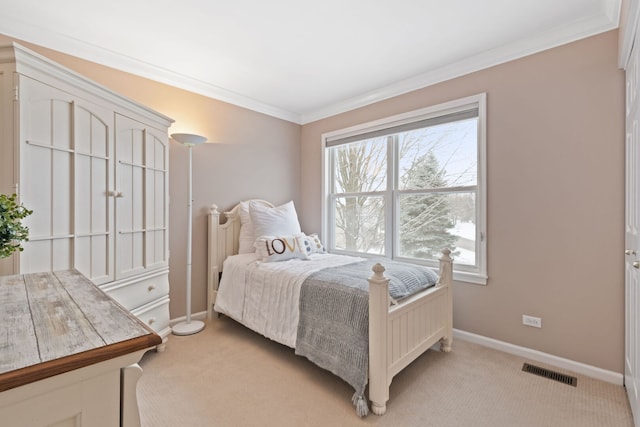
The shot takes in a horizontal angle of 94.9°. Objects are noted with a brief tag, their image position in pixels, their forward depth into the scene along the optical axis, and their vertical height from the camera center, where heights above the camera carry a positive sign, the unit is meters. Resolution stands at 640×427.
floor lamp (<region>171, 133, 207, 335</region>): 2.63 -0.29
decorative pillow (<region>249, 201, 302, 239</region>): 3.06 -0.08
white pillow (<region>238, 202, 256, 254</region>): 3.16 -0.23
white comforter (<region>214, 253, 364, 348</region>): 2.23 -0.67
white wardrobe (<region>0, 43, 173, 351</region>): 1.48 +0.21
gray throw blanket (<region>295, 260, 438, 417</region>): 1.74 -0.68
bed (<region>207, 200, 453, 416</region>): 1.68 -0.67
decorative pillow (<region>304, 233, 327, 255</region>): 3.05 -0.34
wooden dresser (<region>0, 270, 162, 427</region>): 0.53 -0.29
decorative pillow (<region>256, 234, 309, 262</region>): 2.73 -0.33
